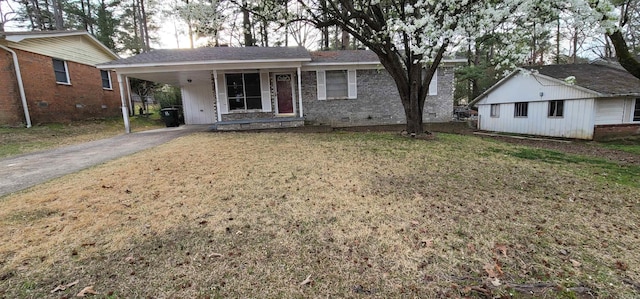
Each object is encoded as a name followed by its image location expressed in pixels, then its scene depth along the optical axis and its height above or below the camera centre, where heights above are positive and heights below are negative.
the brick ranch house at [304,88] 12.27 +0.82
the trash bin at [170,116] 14.10 -0.18
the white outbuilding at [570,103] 11.95 -0.35
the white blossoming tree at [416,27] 6.42 +1.80
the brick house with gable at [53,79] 11.12 +1.71
